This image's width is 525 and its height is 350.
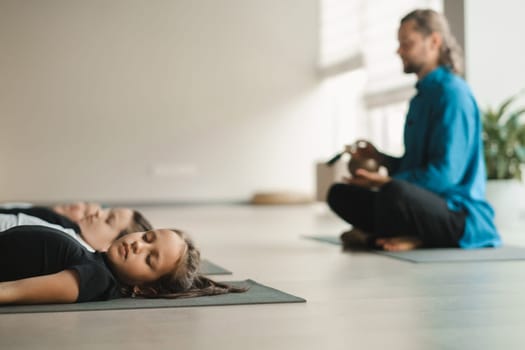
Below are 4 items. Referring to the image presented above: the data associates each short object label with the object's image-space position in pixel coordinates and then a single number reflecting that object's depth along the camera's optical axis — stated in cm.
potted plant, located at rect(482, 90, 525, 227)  571
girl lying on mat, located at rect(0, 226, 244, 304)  243
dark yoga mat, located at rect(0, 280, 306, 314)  242
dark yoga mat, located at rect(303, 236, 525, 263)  390
